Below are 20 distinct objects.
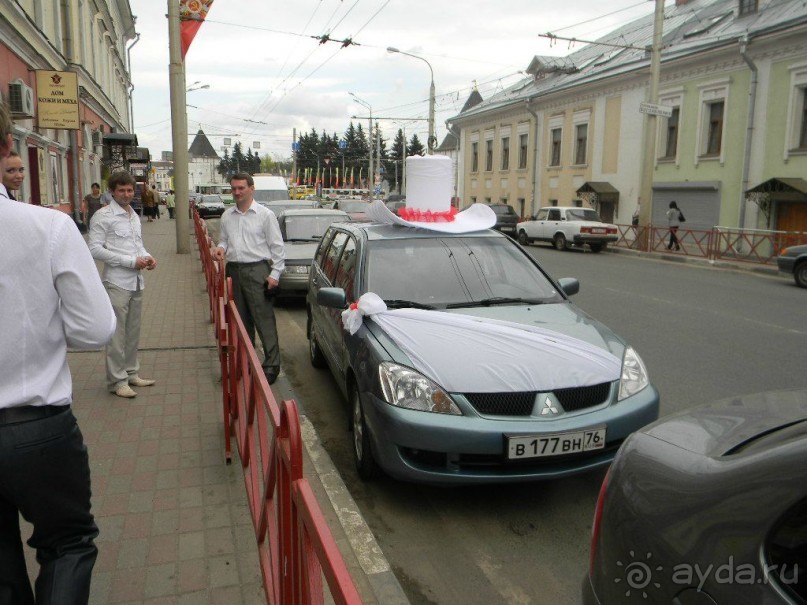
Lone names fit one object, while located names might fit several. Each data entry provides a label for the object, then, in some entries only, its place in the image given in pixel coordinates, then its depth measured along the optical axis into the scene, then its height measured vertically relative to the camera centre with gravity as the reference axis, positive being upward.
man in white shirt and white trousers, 5.40 -0.58
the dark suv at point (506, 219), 29.70 -0.98
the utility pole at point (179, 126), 16.77 +1.59
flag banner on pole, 16.33 +4.05
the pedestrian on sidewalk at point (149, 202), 32.78 -0.64
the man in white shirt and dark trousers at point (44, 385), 2.00 -0.59
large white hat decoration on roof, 5.90 -0.10
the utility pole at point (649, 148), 20.98 +1.61
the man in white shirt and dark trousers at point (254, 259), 6.18 -0.61
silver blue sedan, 3.69 -1.07
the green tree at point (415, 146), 103.76 +7.16
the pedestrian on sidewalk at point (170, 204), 44.16 -0.96
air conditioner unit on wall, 13.06 +1.65
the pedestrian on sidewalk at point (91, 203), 18.22 -0.40
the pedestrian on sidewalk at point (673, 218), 22.61 -0.61
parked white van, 25.65 +0.13
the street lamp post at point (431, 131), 36.80 +3.39
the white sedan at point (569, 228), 23.62 -1.10
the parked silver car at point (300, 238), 10.34 -0.76
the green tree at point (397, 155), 101.00 +5.84
